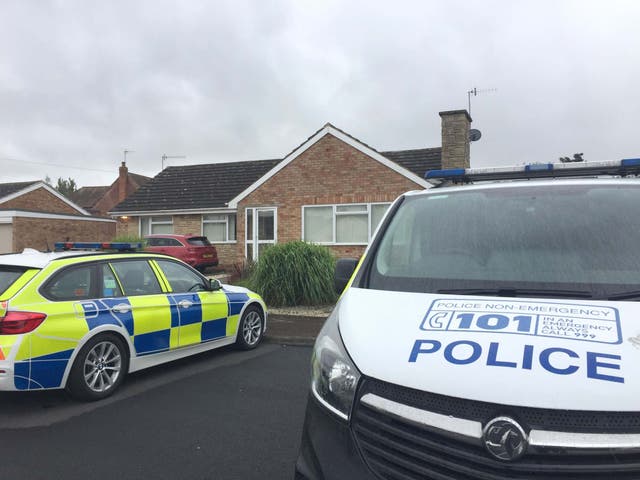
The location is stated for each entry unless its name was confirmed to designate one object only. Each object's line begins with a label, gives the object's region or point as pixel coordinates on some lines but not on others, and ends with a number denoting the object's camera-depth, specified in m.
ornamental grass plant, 10.22
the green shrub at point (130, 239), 17.46
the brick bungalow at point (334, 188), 14.80
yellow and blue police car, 4.11
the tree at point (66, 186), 69.89
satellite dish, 16.33
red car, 17.28
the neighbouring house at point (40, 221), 23.00
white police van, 1.54
